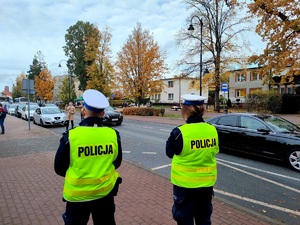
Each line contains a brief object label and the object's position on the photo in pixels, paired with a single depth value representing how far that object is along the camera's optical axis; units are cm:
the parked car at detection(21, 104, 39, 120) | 2523
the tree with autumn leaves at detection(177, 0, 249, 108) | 3066
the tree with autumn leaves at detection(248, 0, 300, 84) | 1461
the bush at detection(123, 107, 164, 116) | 2879
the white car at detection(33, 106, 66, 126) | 1814
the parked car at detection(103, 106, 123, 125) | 1857
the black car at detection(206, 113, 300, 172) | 677
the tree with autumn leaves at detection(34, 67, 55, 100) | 5803
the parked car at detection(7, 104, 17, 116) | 3798
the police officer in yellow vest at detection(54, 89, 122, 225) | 220
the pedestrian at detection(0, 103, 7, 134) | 1379
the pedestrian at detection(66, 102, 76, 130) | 1527
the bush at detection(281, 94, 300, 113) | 2781
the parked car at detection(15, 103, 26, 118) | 2992
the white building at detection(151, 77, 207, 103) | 6293
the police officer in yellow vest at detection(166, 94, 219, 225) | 263
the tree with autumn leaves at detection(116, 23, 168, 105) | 2973
